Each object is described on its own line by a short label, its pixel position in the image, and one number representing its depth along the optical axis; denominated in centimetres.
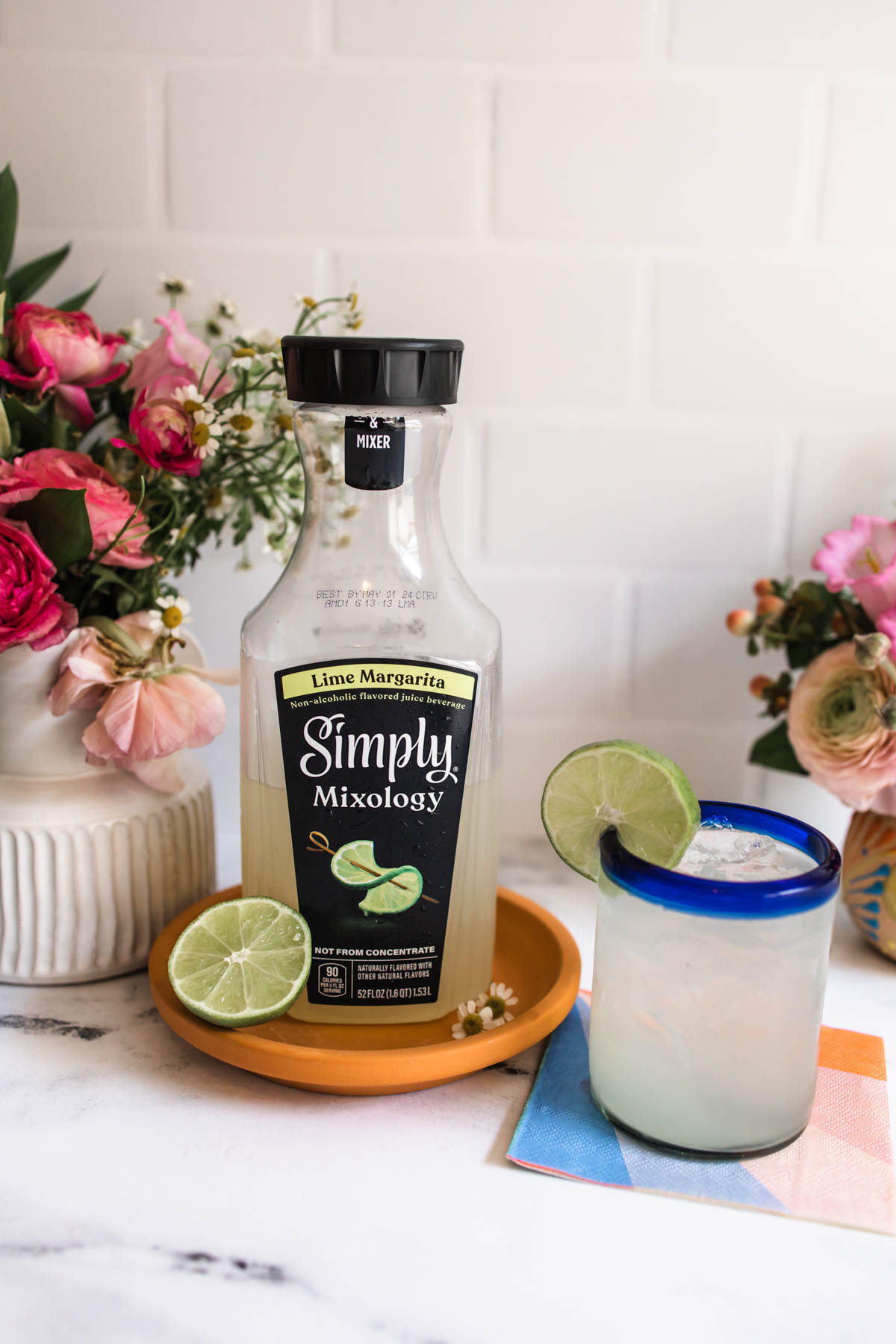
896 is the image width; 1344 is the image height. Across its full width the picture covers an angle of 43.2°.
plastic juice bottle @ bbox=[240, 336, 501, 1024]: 66
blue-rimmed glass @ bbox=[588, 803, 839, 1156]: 56
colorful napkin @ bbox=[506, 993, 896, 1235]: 56
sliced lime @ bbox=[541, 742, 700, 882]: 59
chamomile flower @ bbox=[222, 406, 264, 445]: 74
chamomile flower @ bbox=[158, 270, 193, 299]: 84
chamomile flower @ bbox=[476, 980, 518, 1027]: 70
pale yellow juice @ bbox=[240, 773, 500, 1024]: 68
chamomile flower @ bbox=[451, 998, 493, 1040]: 67
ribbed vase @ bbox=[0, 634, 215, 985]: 72
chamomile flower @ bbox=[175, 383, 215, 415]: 70
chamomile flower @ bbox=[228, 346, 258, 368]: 75
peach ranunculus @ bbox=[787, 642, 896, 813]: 75
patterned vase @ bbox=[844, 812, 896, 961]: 80
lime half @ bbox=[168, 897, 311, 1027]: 63
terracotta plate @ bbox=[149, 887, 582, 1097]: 61
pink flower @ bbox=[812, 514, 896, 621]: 76
